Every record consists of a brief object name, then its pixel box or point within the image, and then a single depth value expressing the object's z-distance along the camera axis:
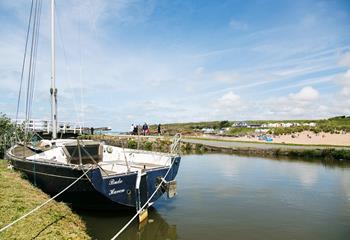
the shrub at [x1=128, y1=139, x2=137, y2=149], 43.06
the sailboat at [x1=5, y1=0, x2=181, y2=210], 9.80
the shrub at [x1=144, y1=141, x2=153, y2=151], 42.59
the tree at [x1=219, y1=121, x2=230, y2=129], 123.31
